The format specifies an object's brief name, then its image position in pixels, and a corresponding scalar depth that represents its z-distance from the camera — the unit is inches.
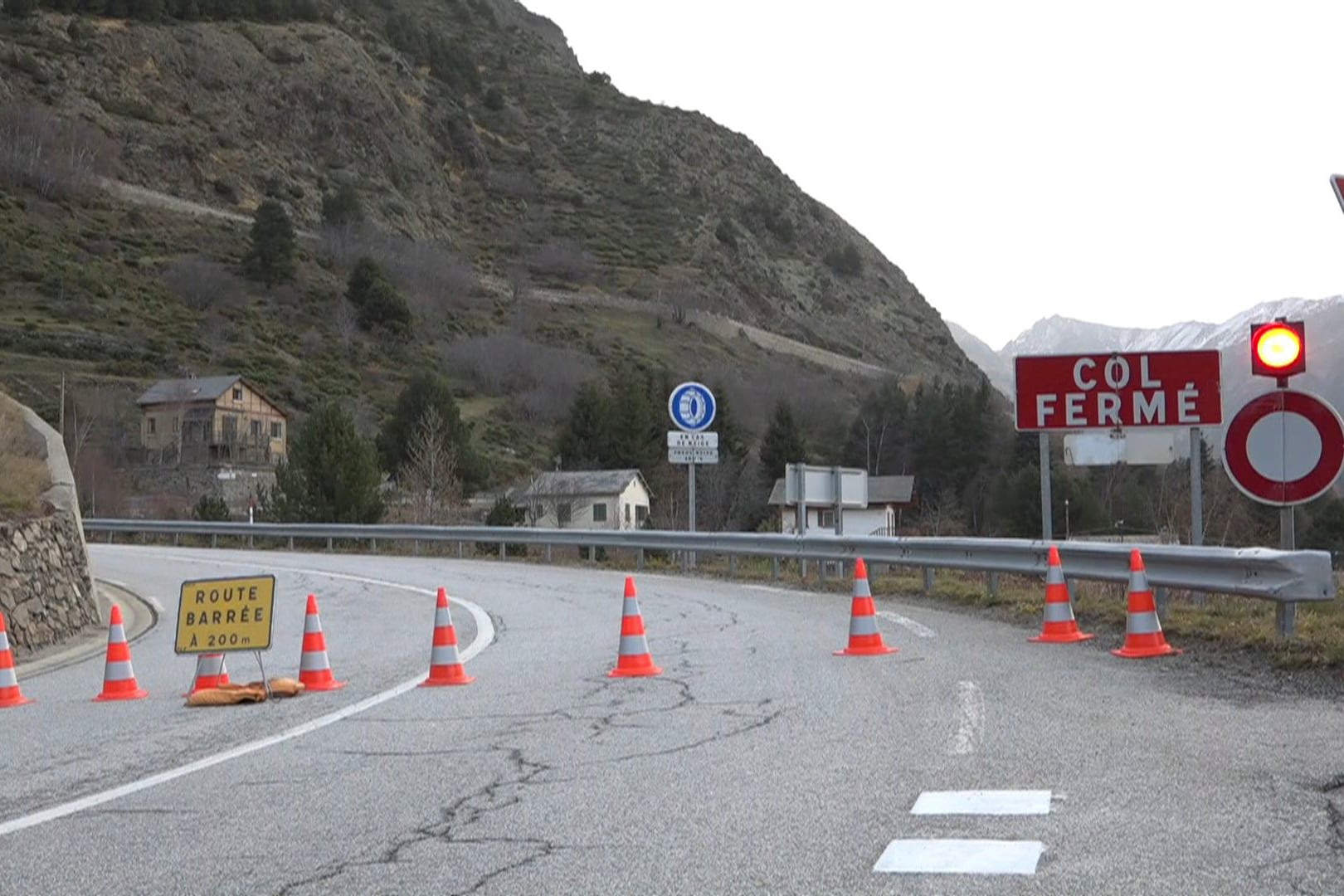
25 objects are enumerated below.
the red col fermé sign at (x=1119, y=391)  576.7
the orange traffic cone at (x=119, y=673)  466.0
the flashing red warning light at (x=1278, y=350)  411.2
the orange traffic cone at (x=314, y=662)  455.8
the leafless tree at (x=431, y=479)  1932.8
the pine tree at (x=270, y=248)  4269.2
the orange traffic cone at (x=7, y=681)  466.0
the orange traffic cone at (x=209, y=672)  456.8
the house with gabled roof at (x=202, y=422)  2997.0
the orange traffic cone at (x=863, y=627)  480.7
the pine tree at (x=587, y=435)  3139.8
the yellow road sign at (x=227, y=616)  454.0
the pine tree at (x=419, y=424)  2711.6
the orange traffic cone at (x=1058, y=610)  510.9
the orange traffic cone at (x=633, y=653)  452.1
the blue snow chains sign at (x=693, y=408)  1012.5
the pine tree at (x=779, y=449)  3282.5
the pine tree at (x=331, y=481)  1852.9
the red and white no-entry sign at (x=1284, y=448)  412.8
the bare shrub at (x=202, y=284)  3924.7
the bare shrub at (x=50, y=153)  4306.1
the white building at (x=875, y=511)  2338.8
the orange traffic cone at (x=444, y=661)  448.7
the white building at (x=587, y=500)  2479.1
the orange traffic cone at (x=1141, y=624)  452.8
